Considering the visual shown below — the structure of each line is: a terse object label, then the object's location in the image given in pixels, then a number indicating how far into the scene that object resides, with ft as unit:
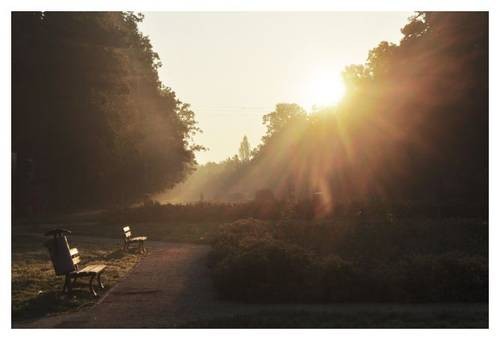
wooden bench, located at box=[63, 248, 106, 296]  42.50
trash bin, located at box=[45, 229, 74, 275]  43.01
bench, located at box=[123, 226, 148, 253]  71.61
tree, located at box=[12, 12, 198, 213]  127.95
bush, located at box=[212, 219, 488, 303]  38.99
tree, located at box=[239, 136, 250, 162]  634.84
